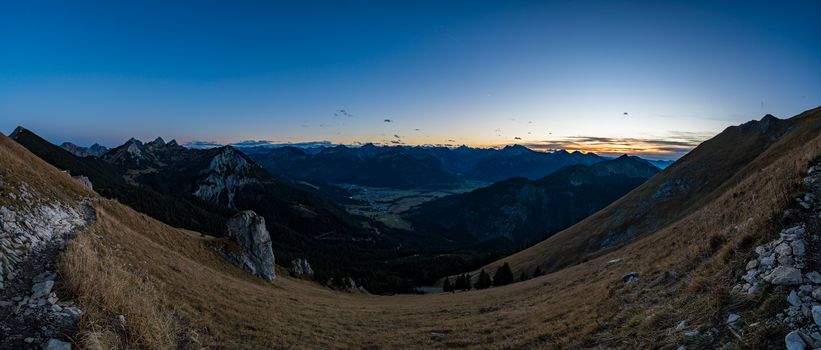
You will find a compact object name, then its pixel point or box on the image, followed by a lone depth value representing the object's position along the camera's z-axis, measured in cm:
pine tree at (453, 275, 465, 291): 9840
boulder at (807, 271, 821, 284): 827
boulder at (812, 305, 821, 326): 713
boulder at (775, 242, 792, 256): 979
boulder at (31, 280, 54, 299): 1000
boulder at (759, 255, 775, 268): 985
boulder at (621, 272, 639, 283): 2033
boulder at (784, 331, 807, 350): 687
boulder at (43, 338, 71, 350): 834
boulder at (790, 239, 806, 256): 946
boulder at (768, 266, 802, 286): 855
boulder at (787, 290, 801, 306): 793
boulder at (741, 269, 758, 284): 990
